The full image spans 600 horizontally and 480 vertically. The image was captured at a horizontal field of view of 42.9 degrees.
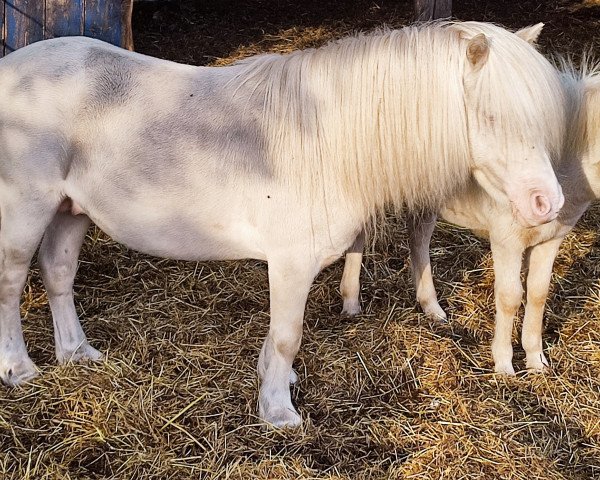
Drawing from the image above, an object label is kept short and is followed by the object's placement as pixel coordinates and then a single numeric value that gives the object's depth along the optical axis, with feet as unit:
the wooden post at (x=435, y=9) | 17.45
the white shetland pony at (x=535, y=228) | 11.00
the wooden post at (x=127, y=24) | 17.66
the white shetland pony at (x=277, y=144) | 8.62
